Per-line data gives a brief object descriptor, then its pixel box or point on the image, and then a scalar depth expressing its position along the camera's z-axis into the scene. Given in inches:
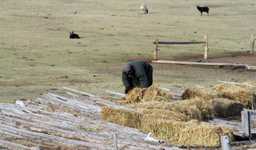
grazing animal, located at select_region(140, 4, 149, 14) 2030.0
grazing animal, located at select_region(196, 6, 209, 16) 2074.3
